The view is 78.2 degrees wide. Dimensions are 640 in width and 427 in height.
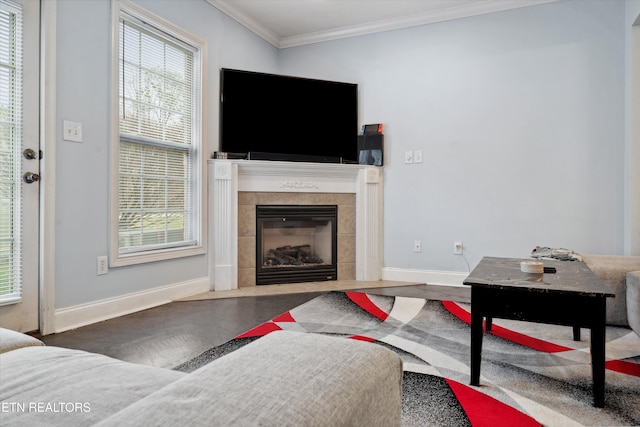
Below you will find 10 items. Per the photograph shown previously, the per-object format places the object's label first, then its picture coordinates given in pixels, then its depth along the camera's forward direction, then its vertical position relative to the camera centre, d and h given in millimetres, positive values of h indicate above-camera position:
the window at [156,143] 2889 +545
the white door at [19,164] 2229 +264
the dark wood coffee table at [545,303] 1538 -372
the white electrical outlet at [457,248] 3847 -348
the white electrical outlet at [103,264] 2675 -374
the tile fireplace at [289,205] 3664 +44
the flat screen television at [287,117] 3816 +958
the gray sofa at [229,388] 498 -261
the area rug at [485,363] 1492 -749
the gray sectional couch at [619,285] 2451 -451
